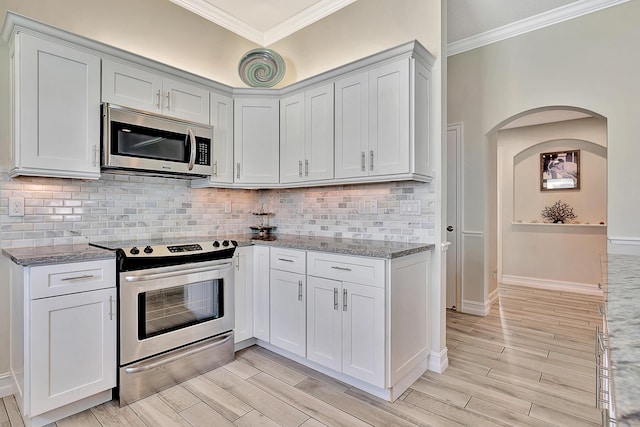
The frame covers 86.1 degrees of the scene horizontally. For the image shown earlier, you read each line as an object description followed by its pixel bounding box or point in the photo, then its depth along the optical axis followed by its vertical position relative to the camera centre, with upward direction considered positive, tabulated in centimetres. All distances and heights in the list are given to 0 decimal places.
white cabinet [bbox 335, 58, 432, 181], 240 +67
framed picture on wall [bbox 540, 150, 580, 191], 525 +67
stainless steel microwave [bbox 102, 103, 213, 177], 234 +53
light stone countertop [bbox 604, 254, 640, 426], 46 -26
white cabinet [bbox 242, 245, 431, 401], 214 -71
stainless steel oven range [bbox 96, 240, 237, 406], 214 -70
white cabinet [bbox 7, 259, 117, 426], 183 -71
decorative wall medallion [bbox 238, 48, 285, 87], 349 +149
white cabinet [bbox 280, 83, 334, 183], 287 +69
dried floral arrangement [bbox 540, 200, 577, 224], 529 +0
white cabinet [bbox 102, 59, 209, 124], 238 +92
